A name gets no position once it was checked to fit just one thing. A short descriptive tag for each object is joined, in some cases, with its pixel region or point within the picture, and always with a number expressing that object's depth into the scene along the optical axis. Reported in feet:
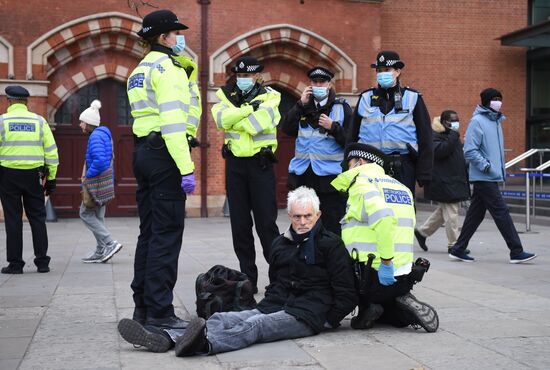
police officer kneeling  17.78
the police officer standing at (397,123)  22.77
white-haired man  16.67
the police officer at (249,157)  22.91
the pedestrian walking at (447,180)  35.29
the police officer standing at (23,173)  29.40
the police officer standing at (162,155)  17.35
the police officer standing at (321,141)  23.52
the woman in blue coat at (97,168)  31.58
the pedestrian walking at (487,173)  30.99
